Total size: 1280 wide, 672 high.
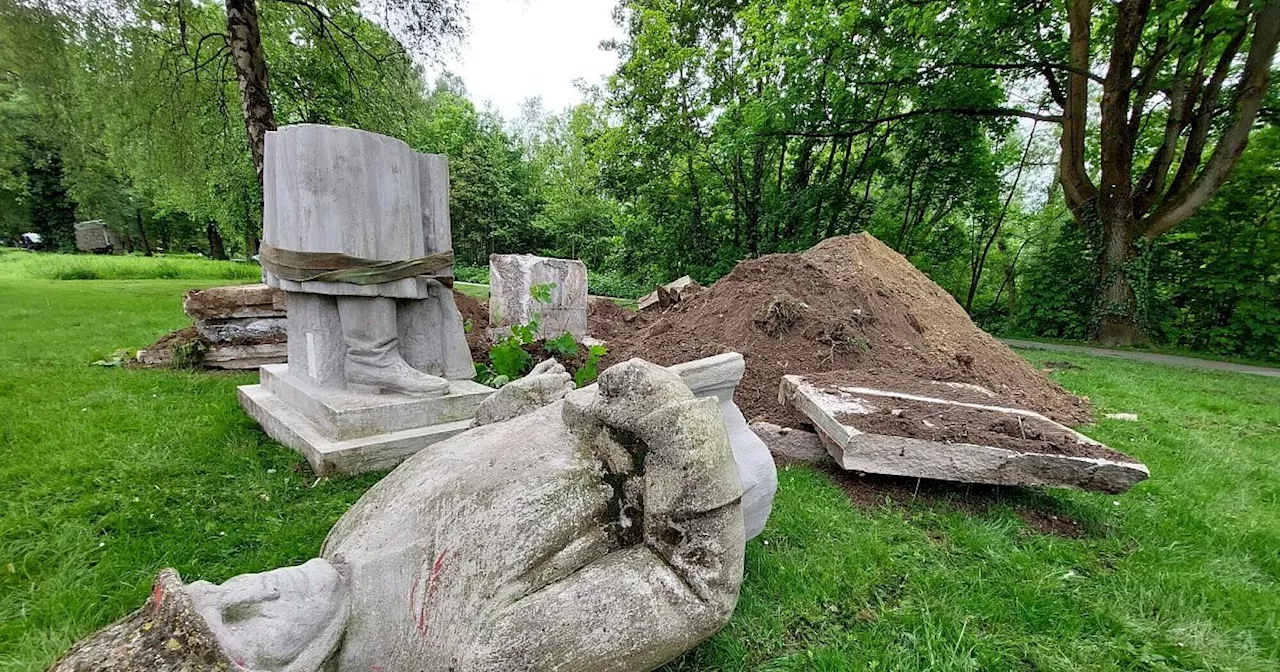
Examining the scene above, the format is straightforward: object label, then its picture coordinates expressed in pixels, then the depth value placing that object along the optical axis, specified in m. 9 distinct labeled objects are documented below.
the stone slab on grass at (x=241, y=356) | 4.97
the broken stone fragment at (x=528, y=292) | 5.89
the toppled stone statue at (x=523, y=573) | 0.99
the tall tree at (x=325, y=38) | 6.12
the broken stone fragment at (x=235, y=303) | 4.80
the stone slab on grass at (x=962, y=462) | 2.40
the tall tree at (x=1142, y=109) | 7.71
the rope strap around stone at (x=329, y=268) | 2.84
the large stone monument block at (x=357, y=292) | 2.81
